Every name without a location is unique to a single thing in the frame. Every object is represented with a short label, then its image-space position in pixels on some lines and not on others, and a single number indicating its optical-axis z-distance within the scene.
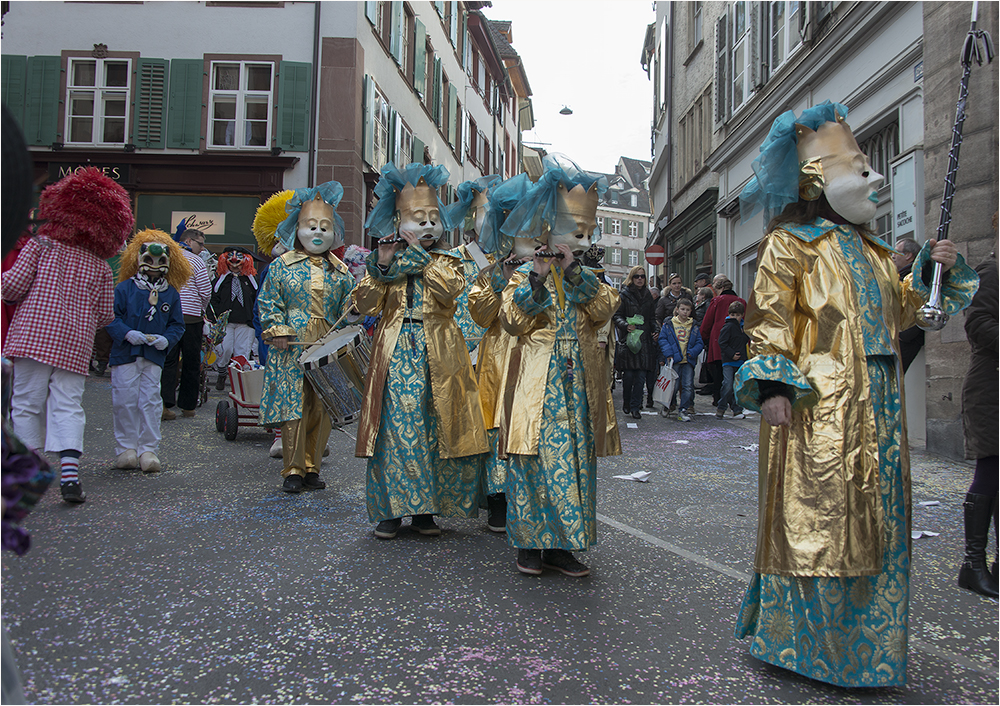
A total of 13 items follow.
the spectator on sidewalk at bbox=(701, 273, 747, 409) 10.82
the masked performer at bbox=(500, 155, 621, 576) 3.59
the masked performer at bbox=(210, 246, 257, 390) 9.16
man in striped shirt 8.65
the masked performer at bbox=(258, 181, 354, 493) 5.58
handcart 7.45
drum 5.31
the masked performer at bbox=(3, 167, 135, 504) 4.70
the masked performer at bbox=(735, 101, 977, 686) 2.50
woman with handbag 9.84
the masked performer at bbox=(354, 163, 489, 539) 4.26
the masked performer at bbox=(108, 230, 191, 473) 5.81
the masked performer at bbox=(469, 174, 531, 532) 4.15
